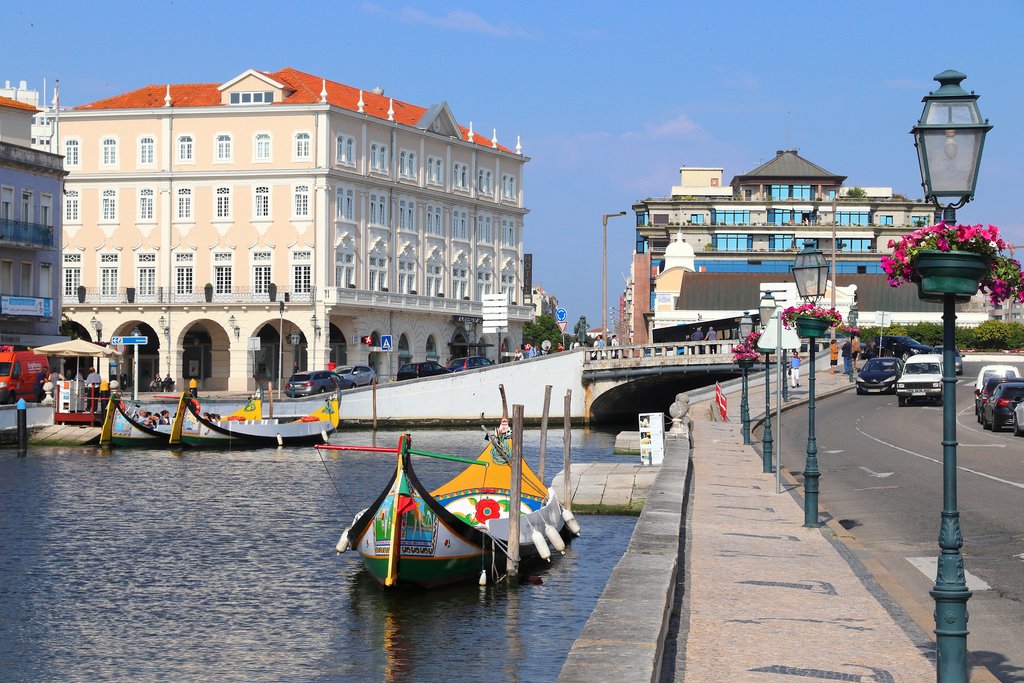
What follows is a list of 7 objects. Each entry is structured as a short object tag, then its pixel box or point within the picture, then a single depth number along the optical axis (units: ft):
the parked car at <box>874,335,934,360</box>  276.21
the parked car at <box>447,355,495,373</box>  277.64
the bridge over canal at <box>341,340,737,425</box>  242.37
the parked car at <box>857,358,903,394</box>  223.92
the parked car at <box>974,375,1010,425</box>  162.30
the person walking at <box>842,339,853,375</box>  253.06
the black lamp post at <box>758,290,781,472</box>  101.65
